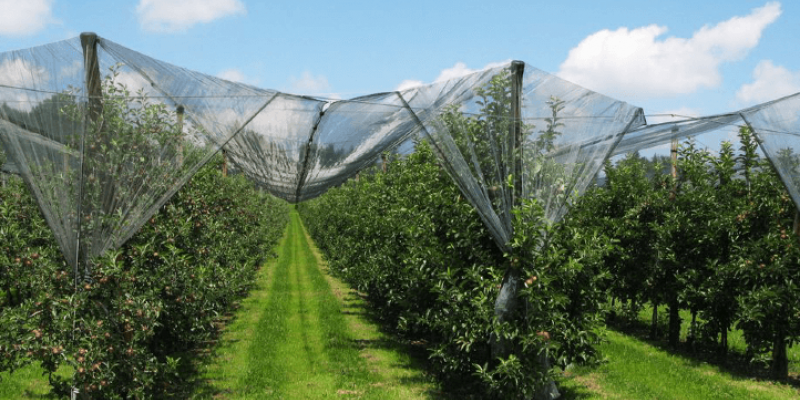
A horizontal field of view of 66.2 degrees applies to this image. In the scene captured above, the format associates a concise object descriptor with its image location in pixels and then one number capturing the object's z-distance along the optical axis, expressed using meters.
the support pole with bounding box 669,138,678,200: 8.74
